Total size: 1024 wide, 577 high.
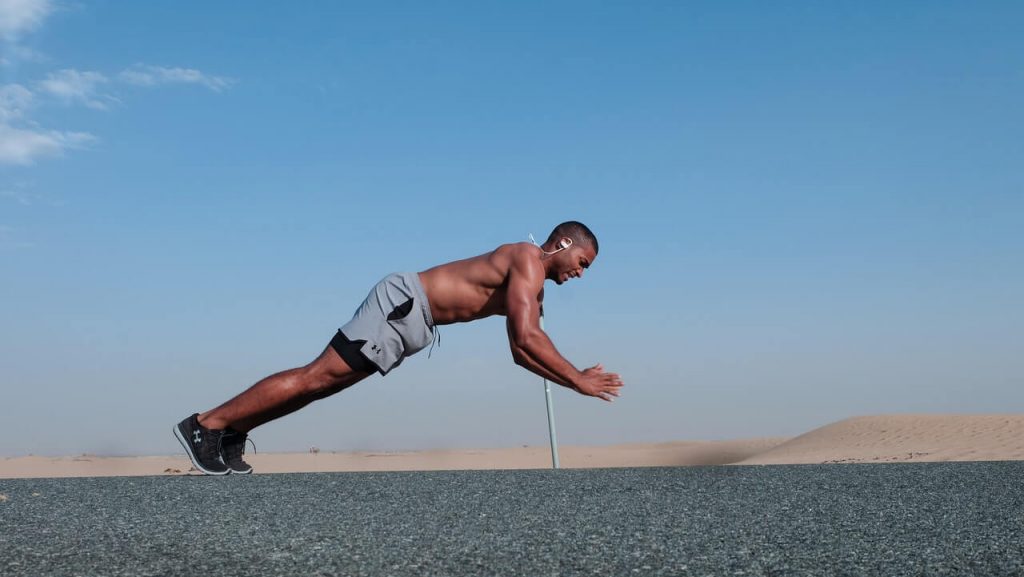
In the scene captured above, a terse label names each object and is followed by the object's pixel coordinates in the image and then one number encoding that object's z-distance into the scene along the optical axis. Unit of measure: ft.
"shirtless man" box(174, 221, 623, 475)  17.80
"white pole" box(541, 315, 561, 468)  25.31
